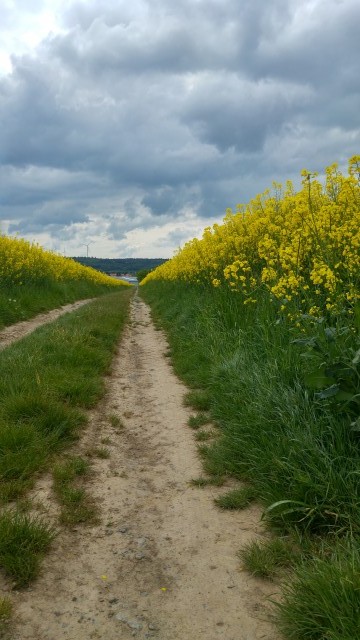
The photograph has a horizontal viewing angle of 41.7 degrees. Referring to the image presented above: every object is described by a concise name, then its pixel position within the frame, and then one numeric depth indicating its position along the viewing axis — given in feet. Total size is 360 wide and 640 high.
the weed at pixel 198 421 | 16.81
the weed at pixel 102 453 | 14.23
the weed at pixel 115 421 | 16.86
